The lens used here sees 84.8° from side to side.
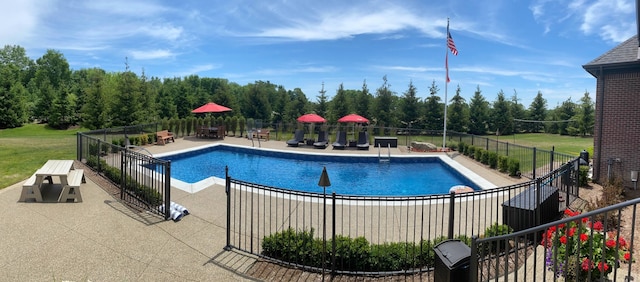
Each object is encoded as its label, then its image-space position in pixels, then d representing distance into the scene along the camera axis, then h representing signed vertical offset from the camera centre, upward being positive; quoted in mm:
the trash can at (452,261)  3650 -1391
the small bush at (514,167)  12086 -1265
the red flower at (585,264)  3902 -1476
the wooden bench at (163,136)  19094 -608
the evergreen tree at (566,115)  32122 +1668
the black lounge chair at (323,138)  19991 -628
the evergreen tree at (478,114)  33688 +1589
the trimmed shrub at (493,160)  13589 -1129
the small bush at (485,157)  14391 -1115
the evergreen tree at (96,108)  25159 +1146
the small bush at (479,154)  14809 -993
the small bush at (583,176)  9977 -1246
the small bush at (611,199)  6330 -1466
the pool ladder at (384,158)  16406 -1380
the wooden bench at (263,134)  22516 -452
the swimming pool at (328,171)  12391 -1810
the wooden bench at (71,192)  7535 -1482
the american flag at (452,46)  17250 +4136
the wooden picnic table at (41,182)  7512 -1358
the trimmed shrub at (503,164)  12628 -1192
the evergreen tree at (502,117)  33531 +1346
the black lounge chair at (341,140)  19719 -686
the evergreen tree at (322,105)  32250 +2128
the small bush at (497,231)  5483 -1607
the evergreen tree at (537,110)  36000 +2213
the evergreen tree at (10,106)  29422 +1437
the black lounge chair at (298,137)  20234 -590
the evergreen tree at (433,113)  31914 +1531
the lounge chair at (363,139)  19500 -605
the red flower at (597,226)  4368 -1169
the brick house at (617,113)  9852 +573
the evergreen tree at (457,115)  31984 +1380
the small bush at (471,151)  16025 -945
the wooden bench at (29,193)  7527 -1517
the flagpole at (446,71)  18069 +3061
